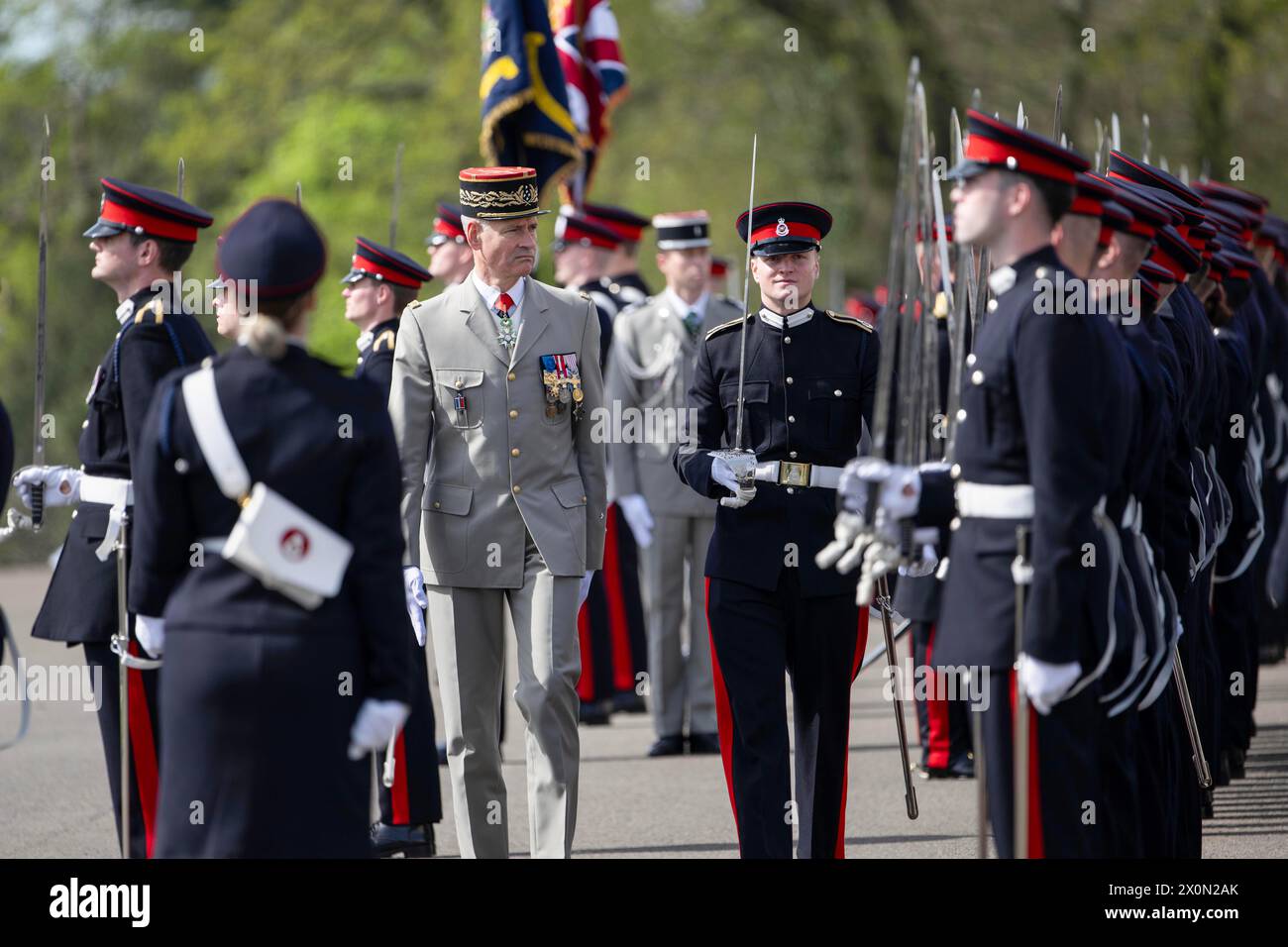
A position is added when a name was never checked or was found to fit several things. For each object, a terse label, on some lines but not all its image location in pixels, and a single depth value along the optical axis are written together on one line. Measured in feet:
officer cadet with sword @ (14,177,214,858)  40.16
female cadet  30.12
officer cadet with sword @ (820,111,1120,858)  31.86
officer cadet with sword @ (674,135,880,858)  42.63
